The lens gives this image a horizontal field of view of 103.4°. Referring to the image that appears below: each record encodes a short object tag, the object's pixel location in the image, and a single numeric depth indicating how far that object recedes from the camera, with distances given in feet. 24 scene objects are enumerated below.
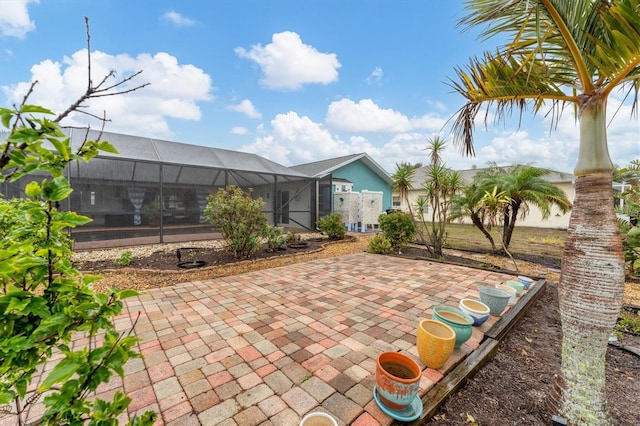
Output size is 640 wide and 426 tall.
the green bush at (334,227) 29.61
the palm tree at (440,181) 20.81
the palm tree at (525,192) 21.76
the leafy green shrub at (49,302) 2.16
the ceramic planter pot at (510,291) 11.17
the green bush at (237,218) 18.54
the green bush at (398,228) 23.79
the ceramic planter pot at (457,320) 7.88
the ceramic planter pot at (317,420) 4.99
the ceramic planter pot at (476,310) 9.42
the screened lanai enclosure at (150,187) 23.79
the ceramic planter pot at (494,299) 10.31
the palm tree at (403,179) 22.07
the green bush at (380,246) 22.72
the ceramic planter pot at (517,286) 12.50
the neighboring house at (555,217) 44.93
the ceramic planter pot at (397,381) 5.44
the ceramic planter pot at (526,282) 13.82
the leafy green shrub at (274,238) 21.93
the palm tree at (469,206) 23.24
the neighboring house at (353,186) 38.42
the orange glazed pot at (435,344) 6.94
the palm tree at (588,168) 4.84
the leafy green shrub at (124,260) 16.97
